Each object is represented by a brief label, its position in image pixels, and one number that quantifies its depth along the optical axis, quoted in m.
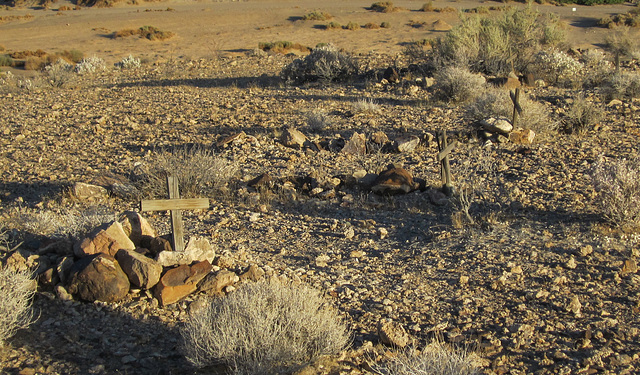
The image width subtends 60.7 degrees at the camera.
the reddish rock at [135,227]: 5.49
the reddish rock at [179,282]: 4.73
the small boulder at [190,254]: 4.99
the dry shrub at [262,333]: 3.69
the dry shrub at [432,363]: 3.31
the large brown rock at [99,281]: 4.66
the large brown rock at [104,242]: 4.98
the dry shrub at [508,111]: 9.45
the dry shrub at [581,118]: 9.49
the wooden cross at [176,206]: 4.98
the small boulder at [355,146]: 9.10
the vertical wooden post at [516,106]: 9.06
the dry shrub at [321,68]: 14.75
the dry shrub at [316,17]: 32.50
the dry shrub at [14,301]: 4.09
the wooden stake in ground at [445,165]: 7.03
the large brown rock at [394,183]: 7.29
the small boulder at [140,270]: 4.76
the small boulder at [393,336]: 4.01
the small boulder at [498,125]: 9.19
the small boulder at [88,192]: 7.66
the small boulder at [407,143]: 9.04
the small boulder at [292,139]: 9.52
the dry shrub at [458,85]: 11.87
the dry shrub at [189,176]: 7.76
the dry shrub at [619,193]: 5.65
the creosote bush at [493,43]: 14.34
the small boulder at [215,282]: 4.88
